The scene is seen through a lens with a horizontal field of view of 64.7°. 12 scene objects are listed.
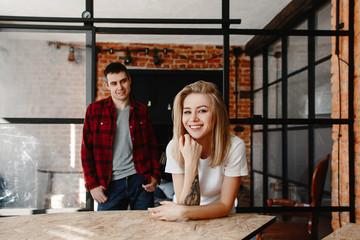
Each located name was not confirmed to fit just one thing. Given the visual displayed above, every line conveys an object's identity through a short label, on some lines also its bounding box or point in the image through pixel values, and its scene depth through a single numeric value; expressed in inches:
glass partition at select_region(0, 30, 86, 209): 87.2
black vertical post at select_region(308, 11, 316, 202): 110.5
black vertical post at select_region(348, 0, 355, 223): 91.0
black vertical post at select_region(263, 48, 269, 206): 129.2
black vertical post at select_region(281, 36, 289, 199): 129.3
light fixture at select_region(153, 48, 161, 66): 196.4
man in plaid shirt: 77.6
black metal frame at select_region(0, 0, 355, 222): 85.8
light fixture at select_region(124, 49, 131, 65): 193.8
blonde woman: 54.4
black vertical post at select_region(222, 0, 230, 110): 88.4
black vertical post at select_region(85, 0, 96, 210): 86.8
